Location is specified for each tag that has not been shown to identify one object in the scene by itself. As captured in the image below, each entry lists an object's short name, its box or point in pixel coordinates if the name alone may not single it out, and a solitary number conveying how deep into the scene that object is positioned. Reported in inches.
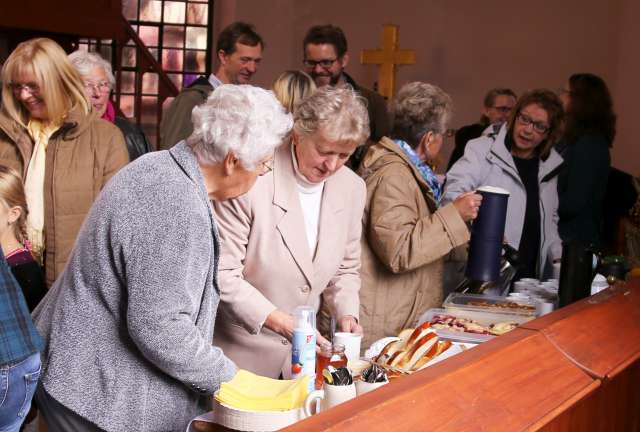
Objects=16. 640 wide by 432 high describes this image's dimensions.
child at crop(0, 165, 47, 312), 113.3
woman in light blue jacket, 153.9
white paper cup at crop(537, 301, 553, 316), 124.6
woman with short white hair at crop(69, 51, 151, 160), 149.9
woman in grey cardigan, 75.1
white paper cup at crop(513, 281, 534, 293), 143.5
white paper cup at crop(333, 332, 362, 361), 95.0
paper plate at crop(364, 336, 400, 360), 104.2
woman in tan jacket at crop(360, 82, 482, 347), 124.1
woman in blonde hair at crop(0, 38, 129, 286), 130.0
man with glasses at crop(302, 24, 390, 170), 176.1
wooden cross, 272.2
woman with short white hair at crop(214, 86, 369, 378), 102.9
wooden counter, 58.7
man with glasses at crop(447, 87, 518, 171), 240.7
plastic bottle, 86.8
